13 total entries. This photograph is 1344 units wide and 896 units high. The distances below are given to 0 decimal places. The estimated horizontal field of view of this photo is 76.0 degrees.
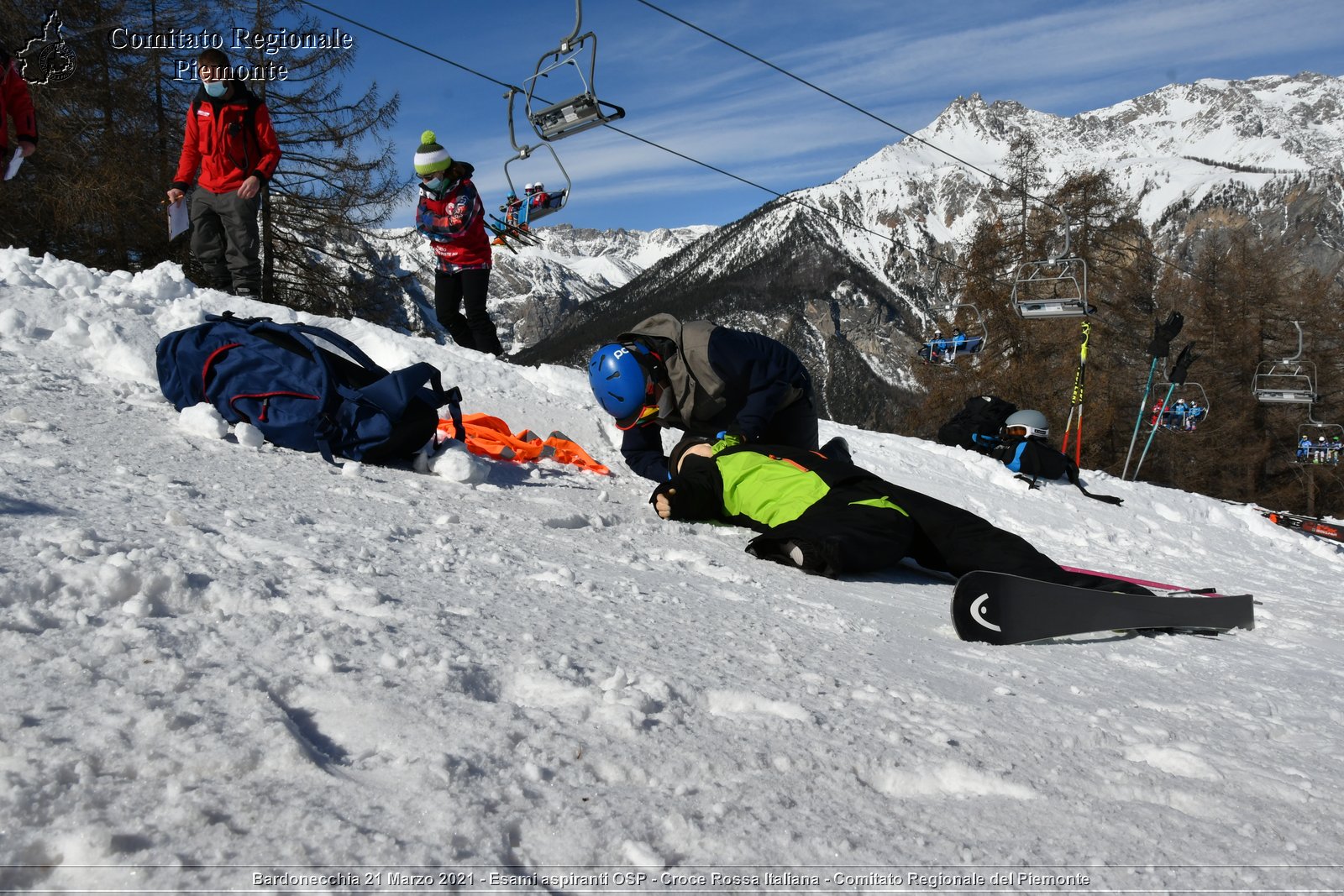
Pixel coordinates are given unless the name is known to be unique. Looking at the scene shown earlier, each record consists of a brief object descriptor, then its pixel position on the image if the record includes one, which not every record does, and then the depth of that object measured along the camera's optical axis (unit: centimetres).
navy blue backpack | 362
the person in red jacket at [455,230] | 686
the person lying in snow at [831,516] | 319
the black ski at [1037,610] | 254
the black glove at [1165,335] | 1479
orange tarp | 452
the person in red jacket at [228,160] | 630
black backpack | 1030
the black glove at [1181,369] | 1627
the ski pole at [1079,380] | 1406
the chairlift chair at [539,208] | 945
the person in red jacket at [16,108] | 580
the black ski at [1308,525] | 1118
